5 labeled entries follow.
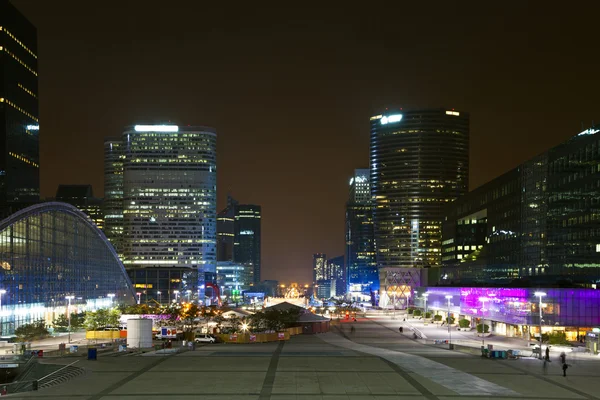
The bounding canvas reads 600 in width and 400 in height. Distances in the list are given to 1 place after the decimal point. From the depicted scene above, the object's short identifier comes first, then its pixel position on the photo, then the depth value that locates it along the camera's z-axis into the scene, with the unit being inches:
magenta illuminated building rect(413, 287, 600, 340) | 4025.6
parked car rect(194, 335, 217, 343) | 3767.2
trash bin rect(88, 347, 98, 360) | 2810.0
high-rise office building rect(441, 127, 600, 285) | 5083.7
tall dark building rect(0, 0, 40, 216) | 5545.8
